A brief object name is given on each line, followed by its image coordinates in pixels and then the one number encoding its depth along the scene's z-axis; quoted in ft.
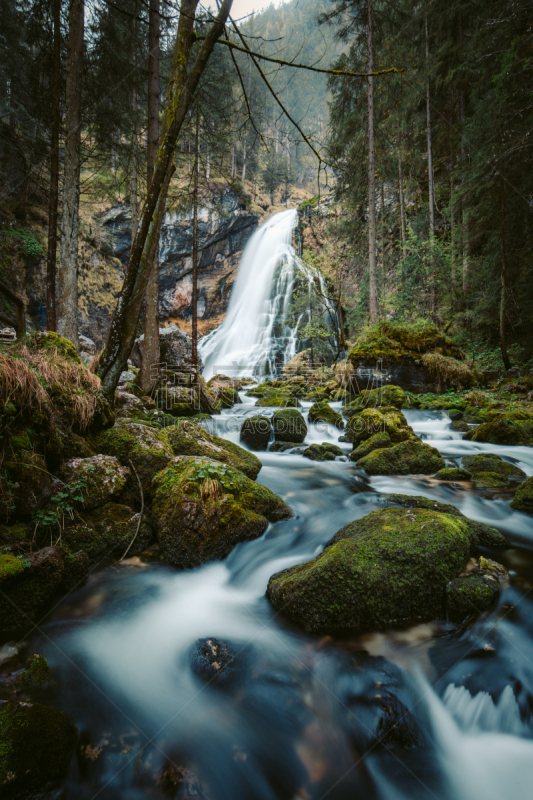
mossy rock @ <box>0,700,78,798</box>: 4.80
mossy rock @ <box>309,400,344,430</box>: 31.53
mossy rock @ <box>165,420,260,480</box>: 16.06
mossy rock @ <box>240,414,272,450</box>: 25.94
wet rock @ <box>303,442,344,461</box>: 23.45
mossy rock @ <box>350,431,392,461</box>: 22.91
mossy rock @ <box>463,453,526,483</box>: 19.24
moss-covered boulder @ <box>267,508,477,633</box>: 8.33
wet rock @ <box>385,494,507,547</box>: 11.75
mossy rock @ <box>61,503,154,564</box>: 10.31
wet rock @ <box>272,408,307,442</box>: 27.07
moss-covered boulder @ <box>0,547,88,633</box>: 7.71
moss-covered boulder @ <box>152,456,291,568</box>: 11.21
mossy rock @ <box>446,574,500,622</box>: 8.46
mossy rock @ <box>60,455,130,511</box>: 11.02
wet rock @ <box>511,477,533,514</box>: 14.33
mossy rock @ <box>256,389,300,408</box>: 39.55
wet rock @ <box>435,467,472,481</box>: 18.69
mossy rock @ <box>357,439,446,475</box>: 20.20
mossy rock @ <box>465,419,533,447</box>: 24.31
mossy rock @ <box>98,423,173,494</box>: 13.42
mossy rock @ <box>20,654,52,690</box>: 6.80
